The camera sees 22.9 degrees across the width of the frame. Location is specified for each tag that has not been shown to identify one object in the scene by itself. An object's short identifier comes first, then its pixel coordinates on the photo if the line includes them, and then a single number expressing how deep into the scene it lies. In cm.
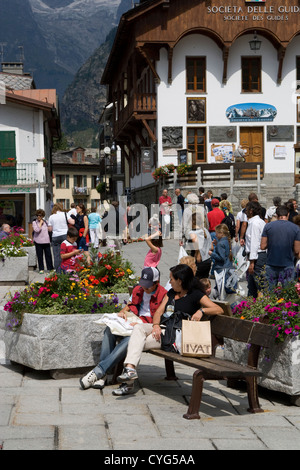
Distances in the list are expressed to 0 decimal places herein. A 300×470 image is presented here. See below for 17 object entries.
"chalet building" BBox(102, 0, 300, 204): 3316
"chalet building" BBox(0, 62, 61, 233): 3269
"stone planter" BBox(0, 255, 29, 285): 1511
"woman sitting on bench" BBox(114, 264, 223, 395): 692
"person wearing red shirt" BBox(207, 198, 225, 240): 1579
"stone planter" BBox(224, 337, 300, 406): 646
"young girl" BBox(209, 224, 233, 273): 1138
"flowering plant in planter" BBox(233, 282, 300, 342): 645
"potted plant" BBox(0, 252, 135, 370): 737
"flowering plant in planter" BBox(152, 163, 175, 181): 3083
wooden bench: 606
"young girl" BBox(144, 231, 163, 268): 1095
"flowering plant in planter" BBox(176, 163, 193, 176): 2962
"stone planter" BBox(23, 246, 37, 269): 1778
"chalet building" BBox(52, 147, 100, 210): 8956
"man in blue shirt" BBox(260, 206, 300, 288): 965
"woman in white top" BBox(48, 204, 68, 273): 1631
